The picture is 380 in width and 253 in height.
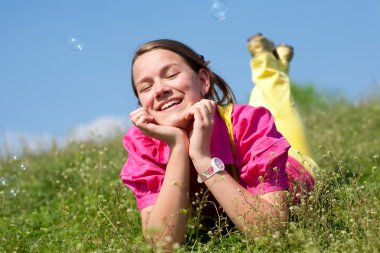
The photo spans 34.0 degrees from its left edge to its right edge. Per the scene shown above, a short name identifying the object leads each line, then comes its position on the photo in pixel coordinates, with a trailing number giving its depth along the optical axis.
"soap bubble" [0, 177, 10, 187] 5.73
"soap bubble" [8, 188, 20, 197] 5.60
